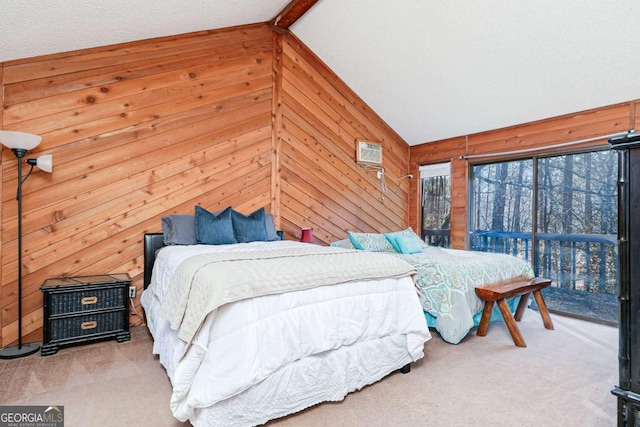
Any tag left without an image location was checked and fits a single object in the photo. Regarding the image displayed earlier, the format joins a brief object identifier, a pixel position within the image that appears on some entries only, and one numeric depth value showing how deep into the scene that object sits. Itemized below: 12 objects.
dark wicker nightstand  2.55
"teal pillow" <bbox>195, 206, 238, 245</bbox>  3.18
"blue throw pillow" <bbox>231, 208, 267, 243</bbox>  3.42
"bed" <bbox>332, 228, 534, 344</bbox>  2.85
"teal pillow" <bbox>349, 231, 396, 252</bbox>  3.67
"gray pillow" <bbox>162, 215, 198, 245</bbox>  3.15
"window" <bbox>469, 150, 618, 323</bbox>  3.63
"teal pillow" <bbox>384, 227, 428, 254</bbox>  3.67
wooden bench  2.83
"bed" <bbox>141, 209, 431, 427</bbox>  1.57
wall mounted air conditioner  4.95
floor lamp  2.45
